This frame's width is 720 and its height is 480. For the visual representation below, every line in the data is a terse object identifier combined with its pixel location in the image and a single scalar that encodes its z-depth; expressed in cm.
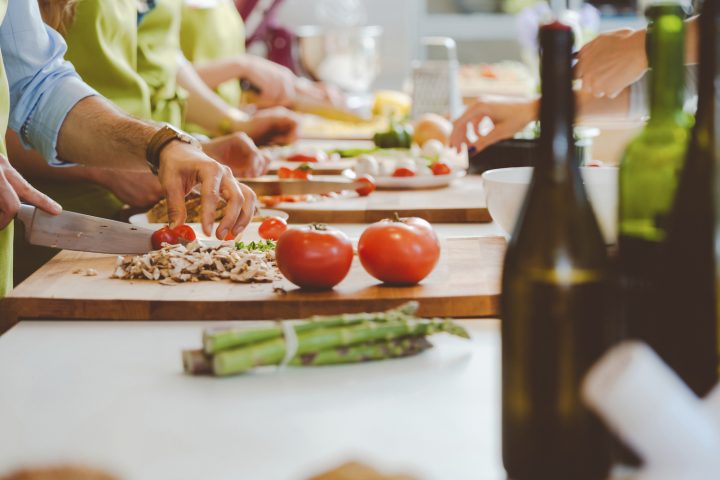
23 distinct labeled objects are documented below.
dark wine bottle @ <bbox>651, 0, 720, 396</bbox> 154
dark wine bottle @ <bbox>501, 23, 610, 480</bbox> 153
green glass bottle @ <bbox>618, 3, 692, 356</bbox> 152
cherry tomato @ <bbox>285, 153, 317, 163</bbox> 362
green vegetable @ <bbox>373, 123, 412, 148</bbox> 384
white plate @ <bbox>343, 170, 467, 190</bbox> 308
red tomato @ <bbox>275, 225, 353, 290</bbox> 209
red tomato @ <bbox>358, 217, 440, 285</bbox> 211
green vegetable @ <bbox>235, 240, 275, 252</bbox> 233
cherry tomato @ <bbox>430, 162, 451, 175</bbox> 313
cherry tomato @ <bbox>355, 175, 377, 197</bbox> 298
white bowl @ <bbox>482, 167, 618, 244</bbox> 217
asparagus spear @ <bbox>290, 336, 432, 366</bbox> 183
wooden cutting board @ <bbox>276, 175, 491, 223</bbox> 279
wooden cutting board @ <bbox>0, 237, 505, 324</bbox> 207
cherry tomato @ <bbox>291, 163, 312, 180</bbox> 322
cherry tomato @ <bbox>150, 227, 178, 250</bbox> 232
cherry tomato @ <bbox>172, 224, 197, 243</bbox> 234
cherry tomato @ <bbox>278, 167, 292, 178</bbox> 323
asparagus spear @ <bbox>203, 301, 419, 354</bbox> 180
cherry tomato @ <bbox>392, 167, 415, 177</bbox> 312
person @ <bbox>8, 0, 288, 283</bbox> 289
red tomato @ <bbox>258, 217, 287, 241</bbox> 251
